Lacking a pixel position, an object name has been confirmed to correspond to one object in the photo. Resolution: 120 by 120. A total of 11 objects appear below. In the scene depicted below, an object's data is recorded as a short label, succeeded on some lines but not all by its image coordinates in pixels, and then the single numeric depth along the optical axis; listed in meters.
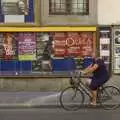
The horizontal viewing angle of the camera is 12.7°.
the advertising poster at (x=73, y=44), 18.77
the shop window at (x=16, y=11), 18.67
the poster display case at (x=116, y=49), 18.77
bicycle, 14.39
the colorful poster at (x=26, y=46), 18.72
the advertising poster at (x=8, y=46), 18.73
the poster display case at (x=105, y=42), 18.75
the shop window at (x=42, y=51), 18.72
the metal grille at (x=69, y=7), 18.98
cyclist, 13.98
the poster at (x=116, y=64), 18.81
